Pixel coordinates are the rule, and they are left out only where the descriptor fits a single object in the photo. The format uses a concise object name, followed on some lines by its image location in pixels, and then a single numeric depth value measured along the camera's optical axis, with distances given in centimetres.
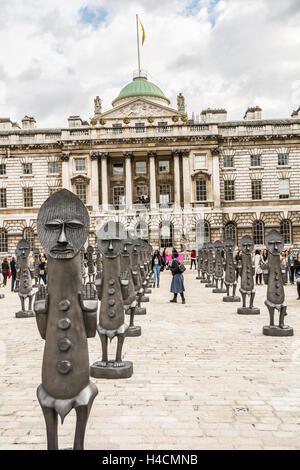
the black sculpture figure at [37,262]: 2177
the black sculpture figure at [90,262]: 2330
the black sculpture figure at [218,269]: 1786
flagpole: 5143
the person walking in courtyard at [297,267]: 1656
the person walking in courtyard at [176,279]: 1441
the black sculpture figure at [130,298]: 855
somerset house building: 4319
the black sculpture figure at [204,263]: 2300
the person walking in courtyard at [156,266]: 2175
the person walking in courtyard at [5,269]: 2263
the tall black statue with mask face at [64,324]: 354
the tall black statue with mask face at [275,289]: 897
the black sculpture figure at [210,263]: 2097
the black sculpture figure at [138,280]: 1089
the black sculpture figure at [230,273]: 1472
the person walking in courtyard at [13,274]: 2102
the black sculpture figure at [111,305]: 637
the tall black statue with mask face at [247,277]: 1180
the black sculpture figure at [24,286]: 1212
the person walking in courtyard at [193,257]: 3281
